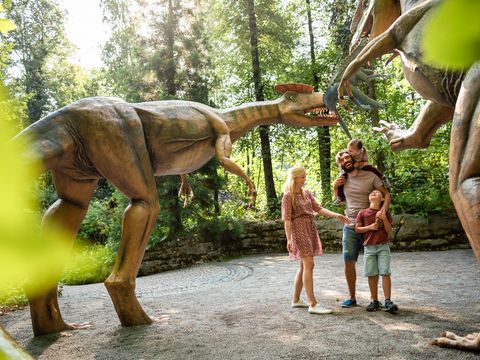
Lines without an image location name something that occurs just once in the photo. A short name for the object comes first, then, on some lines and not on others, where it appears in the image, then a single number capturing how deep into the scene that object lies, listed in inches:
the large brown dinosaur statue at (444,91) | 92.4
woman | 159.0
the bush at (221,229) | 374.9
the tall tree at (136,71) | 404.2
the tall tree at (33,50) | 624.4
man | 162.1
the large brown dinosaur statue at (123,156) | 143.9
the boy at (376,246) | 150.6
